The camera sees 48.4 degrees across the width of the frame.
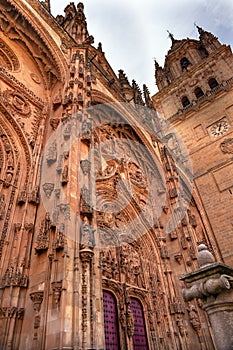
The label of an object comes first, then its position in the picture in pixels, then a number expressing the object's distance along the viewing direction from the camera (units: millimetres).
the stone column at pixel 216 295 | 3059
